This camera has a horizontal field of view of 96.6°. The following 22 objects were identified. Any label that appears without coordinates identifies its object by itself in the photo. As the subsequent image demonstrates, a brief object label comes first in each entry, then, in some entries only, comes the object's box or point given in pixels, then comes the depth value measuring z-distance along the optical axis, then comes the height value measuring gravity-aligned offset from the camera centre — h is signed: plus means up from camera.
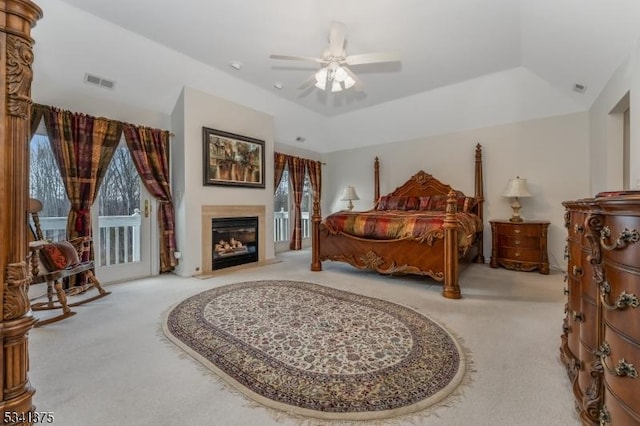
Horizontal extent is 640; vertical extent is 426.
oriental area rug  1.46 -0.94
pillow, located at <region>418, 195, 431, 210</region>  5.13 +0.16
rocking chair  2.53 -0.53
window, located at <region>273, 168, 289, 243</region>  6.36 +0.03
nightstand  4.03 -0.49
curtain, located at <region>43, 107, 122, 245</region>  3.21 +0.67
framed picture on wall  4.28 +0.84
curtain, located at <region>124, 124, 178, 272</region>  3.83 +0.56
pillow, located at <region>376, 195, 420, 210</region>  5.32 +0.17
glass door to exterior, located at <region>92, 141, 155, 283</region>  3.71 -0.17
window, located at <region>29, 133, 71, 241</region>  3.21 +0.25
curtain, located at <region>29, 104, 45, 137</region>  3.04 +1.02
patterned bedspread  3.37 -0.19
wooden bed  3.08 -0.48
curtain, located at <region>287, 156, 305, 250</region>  6.37 +0.28
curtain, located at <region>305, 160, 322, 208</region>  6.73 +0.85
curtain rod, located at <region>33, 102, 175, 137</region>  3.07 +1.16
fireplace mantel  4.25 -0.17
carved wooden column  0.88 +0.02
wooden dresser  0.90 -0.38
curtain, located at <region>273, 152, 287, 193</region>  5.92 +0.95
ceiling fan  2.80 +1.58
